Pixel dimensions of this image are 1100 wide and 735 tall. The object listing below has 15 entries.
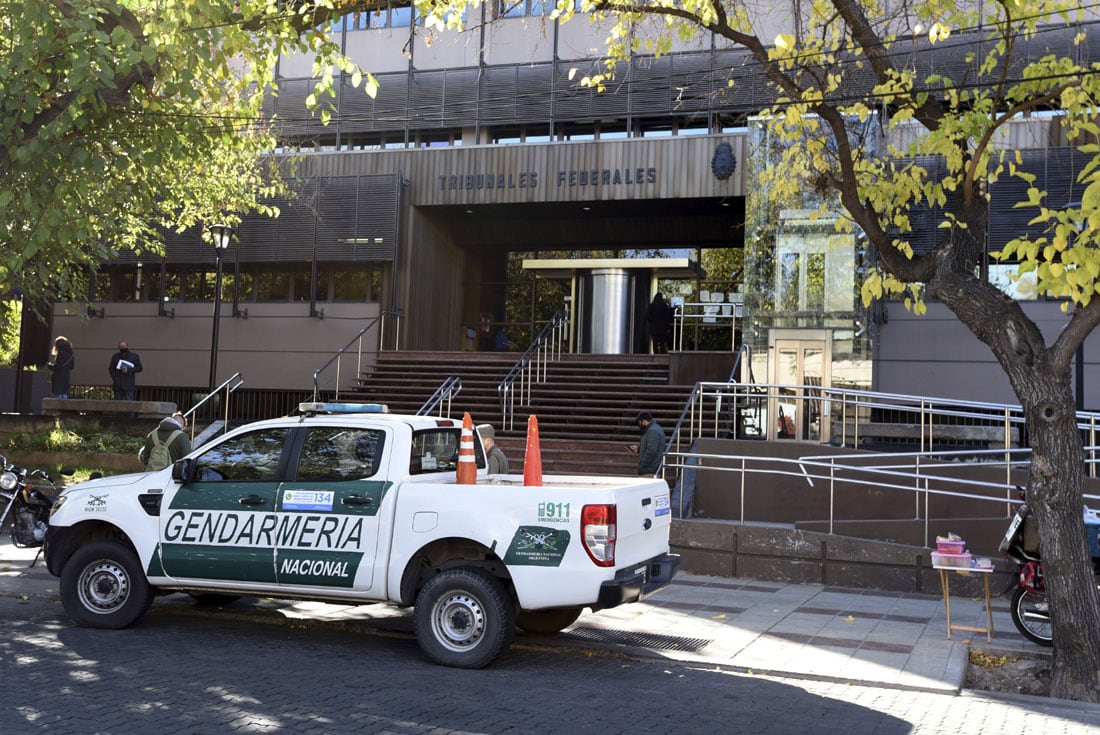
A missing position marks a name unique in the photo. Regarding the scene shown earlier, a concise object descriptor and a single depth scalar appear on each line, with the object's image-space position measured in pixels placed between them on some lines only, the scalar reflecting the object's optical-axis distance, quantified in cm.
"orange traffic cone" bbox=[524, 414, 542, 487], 802
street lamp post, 1981
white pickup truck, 717
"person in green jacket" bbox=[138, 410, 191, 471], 1166
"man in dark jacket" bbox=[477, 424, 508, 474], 1127
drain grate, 832
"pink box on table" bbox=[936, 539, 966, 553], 852
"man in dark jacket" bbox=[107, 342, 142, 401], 2164
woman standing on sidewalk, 2161
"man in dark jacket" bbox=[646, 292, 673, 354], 2355
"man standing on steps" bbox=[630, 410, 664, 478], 1320
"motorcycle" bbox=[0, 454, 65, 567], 1067
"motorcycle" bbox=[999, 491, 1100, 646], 855
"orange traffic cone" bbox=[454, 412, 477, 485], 812
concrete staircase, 1705
